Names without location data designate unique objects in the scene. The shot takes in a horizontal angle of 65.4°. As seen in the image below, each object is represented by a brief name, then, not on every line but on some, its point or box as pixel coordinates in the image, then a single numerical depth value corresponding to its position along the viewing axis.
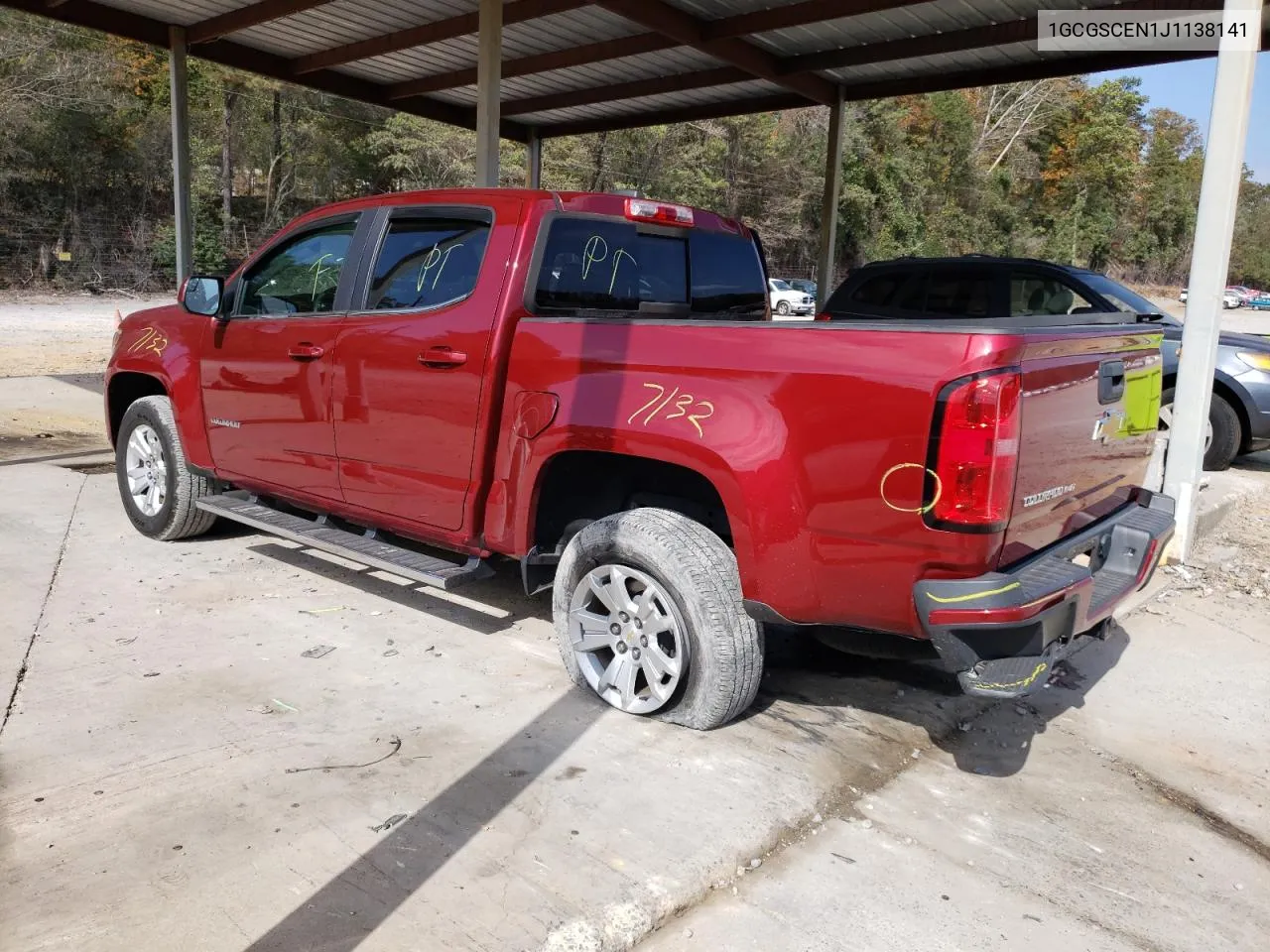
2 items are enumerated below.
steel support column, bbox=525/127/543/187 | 14.84
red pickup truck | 2.84
